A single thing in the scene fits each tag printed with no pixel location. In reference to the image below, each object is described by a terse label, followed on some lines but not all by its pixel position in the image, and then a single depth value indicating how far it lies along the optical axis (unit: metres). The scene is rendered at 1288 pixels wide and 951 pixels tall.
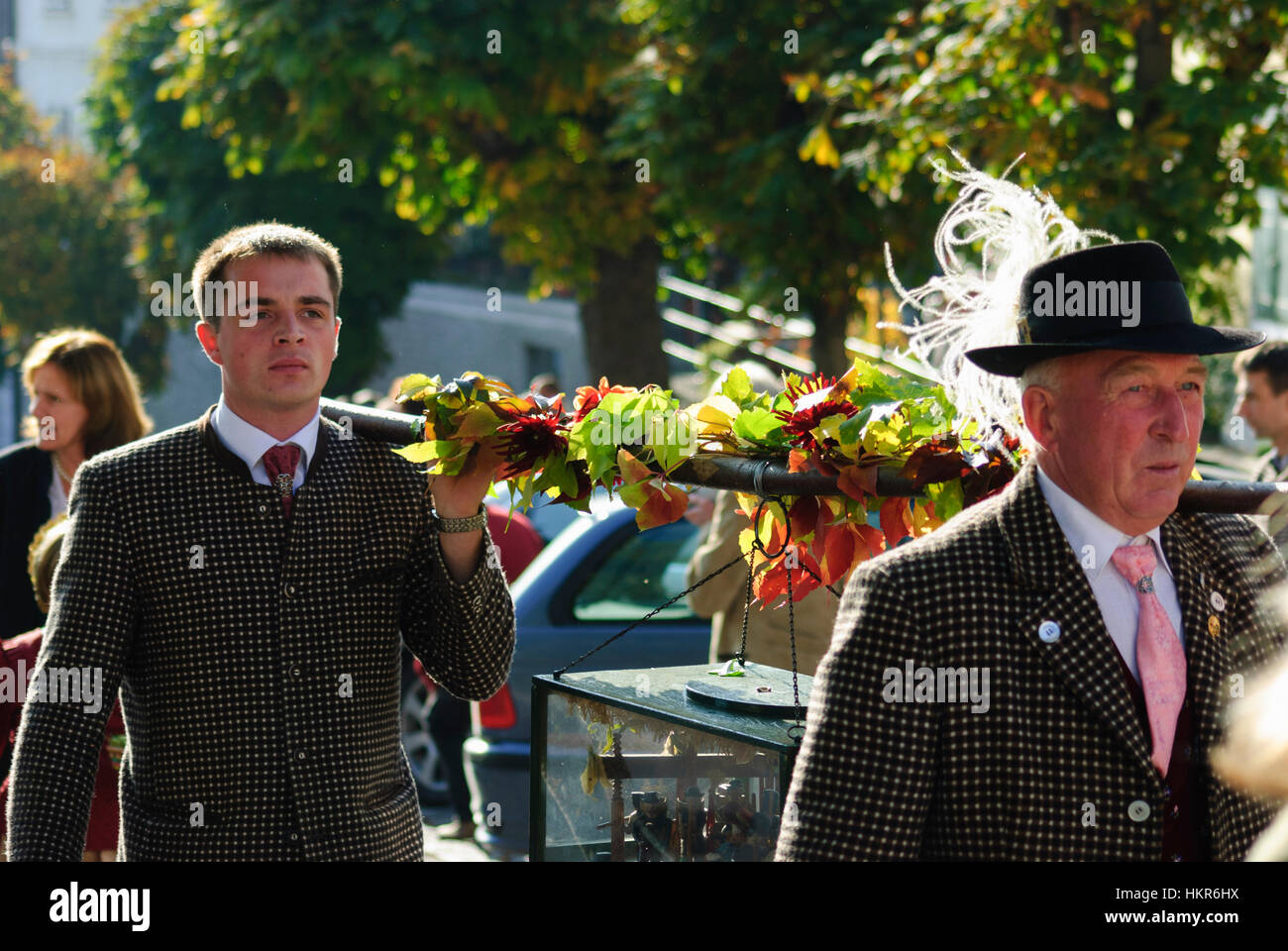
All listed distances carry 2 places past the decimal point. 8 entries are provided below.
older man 2.23
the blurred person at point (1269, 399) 6.30
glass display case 2.90
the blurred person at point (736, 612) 5.51
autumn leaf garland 2.78
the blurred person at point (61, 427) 5.30
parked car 6.59
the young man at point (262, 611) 2.88
